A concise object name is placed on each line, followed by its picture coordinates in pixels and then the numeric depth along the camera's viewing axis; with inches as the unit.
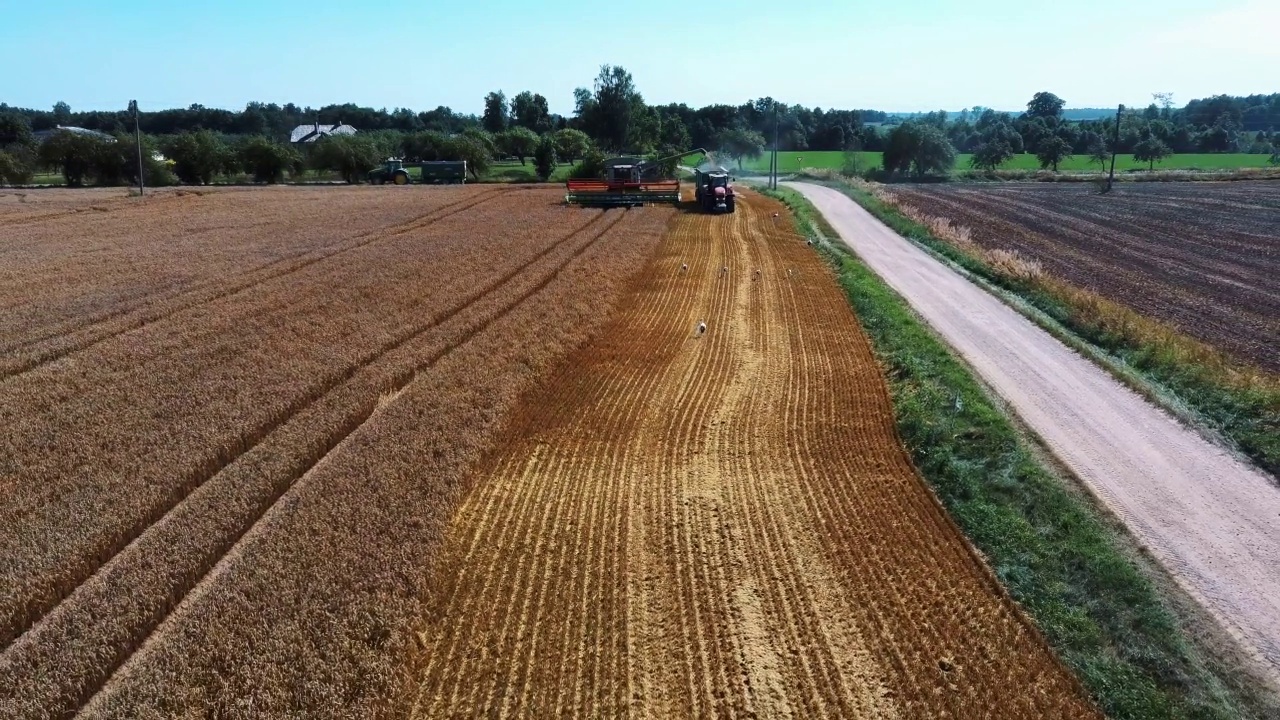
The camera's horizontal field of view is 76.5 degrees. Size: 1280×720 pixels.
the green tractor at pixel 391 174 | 2842.0
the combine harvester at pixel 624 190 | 1918.1
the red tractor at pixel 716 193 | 1786.4
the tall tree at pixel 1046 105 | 7042.3
